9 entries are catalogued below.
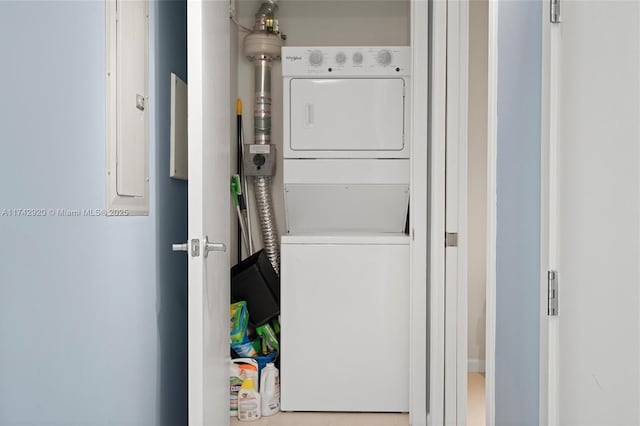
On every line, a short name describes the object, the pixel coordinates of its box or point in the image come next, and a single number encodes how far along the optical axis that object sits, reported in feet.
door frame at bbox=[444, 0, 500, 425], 7.02
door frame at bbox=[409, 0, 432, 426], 7.70
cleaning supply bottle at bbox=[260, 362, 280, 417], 8.97
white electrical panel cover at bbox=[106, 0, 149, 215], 5.20
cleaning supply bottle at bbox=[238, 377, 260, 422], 8.75
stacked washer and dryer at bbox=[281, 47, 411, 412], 8.85
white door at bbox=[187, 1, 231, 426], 5.77
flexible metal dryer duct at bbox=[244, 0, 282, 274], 10.51
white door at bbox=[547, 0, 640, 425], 2.43
